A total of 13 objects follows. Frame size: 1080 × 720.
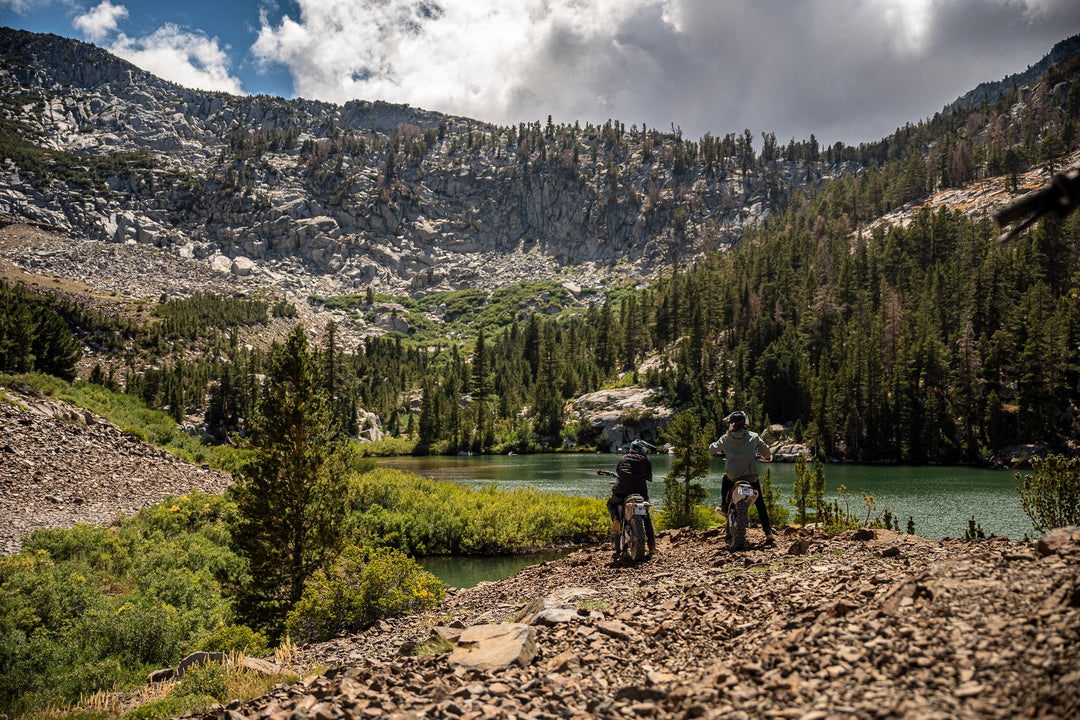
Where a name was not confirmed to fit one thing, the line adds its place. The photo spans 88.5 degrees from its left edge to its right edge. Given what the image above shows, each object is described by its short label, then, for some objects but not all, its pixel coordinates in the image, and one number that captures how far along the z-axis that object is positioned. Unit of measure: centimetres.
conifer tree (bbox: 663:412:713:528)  2735
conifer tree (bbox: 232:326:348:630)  1591
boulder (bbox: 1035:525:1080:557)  616
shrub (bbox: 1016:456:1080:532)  1305
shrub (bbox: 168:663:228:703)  852
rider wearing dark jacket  1283
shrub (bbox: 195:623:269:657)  1244
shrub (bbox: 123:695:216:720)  813
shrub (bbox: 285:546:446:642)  1366
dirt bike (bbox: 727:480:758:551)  1184
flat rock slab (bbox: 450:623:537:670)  659
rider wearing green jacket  1197
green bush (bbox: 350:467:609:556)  3175
